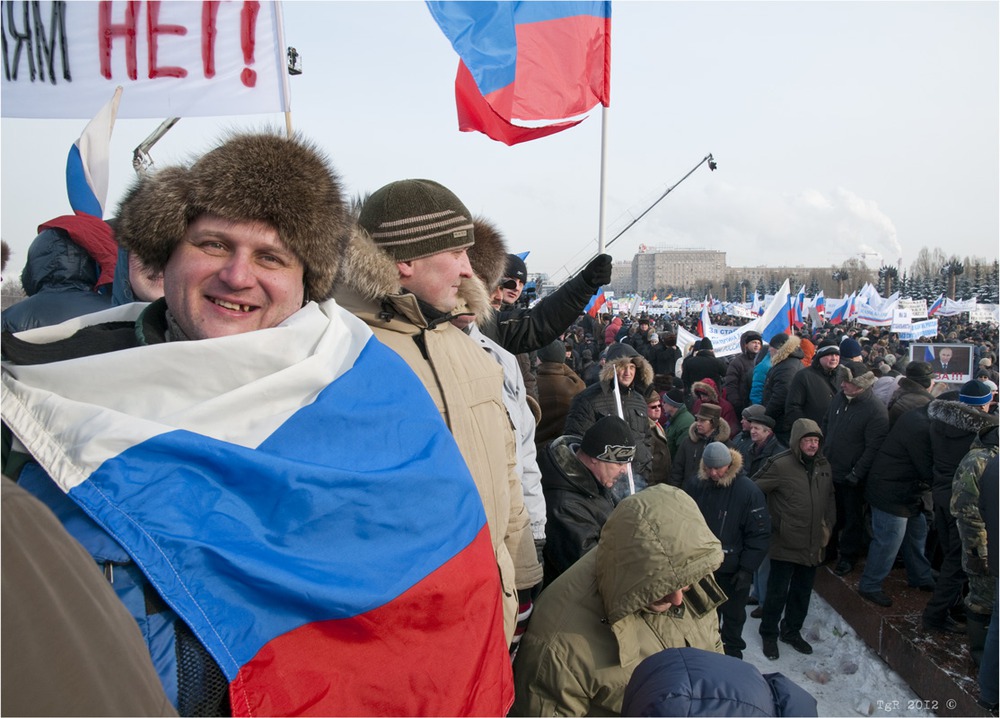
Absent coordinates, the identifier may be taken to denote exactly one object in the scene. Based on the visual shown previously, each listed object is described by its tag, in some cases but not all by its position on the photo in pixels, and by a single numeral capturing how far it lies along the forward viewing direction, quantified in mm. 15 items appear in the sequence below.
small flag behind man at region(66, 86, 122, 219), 3439
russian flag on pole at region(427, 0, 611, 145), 4227
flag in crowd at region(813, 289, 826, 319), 28081
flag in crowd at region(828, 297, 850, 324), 26344
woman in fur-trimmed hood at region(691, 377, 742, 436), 7654
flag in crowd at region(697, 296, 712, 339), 14459
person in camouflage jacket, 4480
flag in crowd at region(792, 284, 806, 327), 22081
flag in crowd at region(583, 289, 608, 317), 21431
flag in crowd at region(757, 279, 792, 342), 13656
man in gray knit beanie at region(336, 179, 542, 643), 2002
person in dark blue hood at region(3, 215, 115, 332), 2905
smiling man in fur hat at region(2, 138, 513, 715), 1102
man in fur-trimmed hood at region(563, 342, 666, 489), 5285
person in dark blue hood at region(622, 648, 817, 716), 1747
